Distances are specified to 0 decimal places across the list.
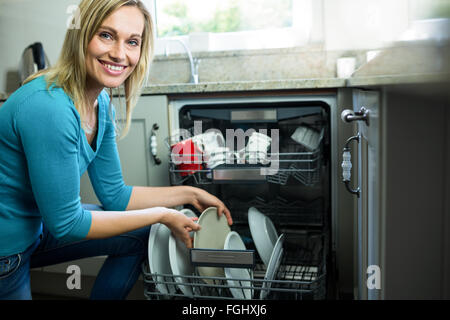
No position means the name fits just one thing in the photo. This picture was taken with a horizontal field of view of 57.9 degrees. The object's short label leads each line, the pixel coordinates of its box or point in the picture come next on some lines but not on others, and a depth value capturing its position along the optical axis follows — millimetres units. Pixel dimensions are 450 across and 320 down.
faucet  1998
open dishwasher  1334
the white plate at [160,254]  1057
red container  1359
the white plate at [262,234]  1264
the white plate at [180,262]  1027
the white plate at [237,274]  1052
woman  833
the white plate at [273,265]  1025
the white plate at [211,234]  1083
